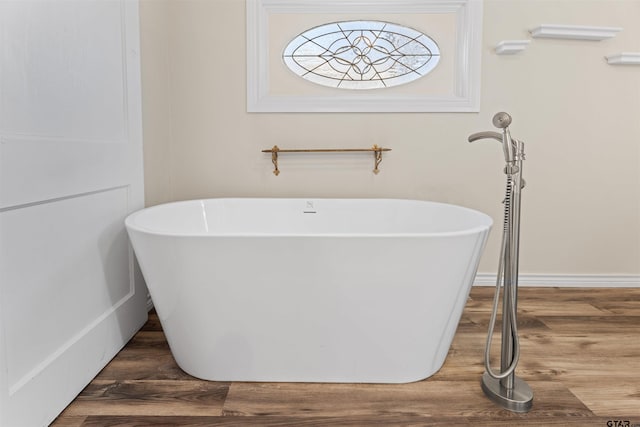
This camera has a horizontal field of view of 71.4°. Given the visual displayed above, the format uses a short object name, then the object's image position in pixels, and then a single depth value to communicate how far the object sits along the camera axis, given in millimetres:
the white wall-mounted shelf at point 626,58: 2592
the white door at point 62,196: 1260
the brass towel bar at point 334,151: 2662
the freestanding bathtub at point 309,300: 1508
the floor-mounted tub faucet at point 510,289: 1494
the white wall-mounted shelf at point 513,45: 2547
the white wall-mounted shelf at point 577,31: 2564
